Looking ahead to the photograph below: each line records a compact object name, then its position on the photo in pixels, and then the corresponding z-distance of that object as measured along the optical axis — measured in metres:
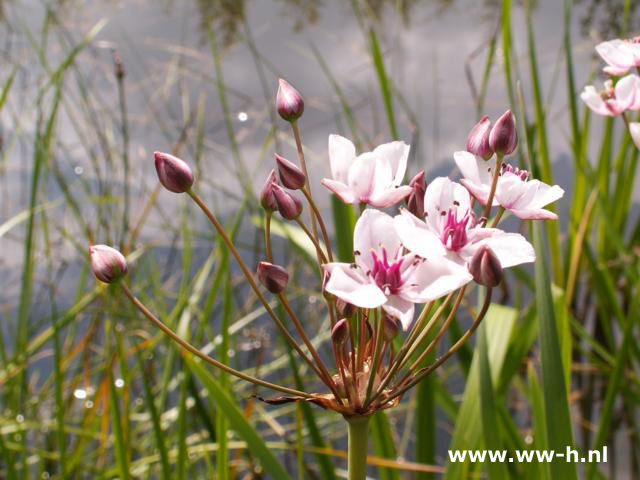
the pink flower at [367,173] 0.32
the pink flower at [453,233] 0.30
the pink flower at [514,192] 0.31
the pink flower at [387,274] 0.29
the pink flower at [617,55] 0.39
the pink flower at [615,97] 0.39
